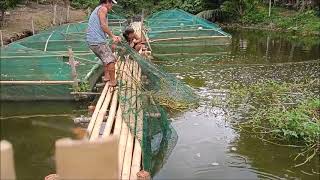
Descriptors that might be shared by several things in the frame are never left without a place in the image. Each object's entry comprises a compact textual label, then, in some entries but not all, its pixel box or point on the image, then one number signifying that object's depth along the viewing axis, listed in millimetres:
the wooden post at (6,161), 923
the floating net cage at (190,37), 16188
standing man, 6586
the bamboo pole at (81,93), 8500
